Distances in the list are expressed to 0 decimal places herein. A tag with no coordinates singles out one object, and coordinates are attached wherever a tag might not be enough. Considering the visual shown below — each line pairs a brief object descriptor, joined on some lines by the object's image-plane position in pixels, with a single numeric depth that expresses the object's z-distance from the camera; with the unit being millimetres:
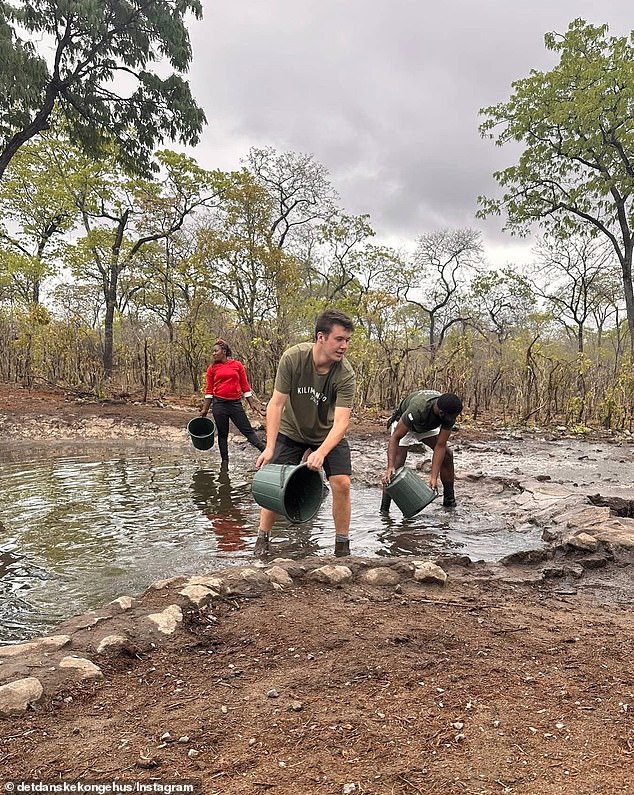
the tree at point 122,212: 18781
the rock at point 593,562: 4059
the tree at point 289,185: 26594
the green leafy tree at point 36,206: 20078
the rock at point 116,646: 2510
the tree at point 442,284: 30562
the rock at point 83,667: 2312
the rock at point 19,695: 2051
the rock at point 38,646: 2557
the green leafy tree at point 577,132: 14289
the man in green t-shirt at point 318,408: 3990
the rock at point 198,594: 2977
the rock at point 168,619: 2711
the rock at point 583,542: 4266
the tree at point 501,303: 29281
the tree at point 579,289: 23172
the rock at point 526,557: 4277
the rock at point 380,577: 3461
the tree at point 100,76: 9102
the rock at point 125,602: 2998
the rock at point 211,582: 3152
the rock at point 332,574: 3439
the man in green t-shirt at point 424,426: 5354
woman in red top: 8102
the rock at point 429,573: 3561
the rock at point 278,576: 3393
